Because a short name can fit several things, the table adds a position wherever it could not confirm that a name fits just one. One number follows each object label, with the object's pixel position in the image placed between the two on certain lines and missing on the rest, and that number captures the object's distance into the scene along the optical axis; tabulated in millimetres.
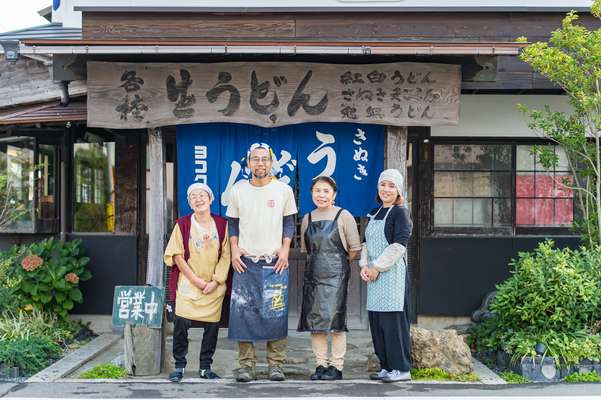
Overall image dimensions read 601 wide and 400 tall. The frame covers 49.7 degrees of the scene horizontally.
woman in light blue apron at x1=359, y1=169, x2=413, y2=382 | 7156
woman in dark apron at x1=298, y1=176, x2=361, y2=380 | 7227
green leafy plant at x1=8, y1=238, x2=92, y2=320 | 9344
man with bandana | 7254
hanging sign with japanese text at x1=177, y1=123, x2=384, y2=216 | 8531
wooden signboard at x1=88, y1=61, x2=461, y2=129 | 8055
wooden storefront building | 9773
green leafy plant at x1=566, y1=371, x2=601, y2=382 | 7426
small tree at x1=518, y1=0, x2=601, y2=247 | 7988
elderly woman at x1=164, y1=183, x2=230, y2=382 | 7301
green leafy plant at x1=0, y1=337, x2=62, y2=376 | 7695
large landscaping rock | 7691
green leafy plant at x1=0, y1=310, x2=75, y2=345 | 8430
